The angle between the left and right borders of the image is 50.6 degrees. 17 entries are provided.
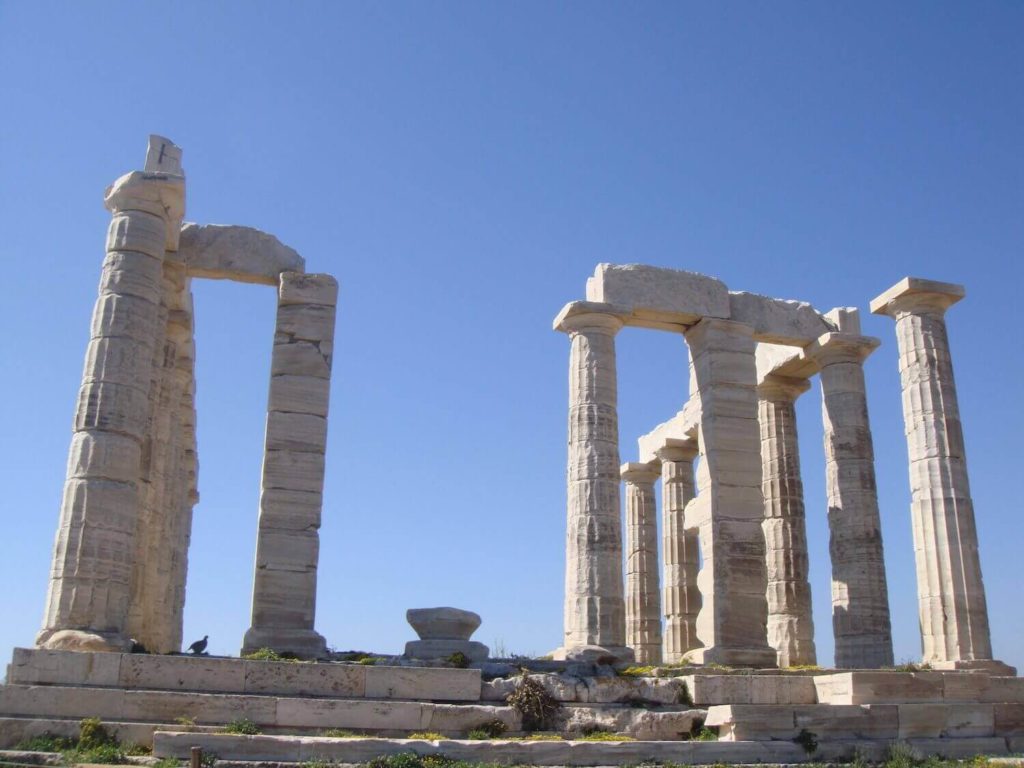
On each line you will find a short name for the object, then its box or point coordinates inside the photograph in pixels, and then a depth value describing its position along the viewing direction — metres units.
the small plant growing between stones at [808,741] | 18.44
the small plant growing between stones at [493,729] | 18.30
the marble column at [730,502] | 24.50
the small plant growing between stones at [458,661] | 20.70
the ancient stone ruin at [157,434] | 20.42
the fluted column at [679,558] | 33.38
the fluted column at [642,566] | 35.06
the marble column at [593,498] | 23.59
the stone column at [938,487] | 23.81
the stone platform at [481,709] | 16.89
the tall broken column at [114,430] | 20.08
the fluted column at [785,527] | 28.38
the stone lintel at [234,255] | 24.77
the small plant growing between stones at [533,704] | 18.95
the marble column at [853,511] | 26.50
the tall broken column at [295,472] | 22.17
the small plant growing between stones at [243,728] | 16.88
